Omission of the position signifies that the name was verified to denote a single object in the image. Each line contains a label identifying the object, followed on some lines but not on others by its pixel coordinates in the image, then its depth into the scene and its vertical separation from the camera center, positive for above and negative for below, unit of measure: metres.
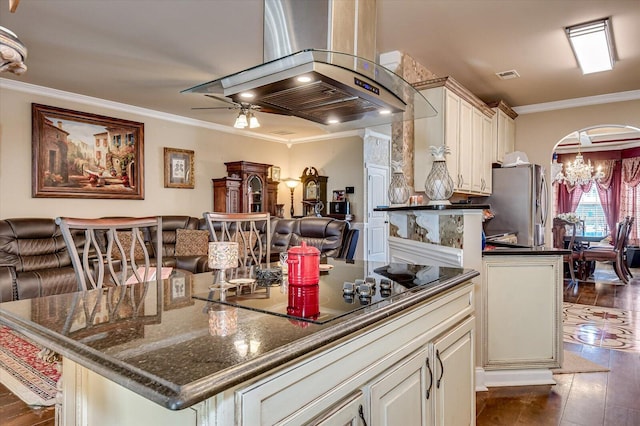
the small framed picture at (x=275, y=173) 7.88 +0.69
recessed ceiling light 3.21 +1.46
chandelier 8.33 +0.78
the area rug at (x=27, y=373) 2.44 -1.14
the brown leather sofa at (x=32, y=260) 3.73 -0.57
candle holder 1.55 -0.19
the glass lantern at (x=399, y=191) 3.31 +0.15
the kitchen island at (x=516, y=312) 2.61 -0.68
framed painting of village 4.88 +0.69
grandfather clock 7.69 +0.31
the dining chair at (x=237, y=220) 2.41 -0.08
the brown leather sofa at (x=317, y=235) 4.99 -0.36
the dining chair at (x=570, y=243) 6.38 -0.56
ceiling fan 4.77 +1.07
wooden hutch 6.70 +0.33
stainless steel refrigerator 4.81 +0.08
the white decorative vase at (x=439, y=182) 2.81 +0.19
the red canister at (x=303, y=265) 1.33 -0.19
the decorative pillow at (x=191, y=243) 5.54 -0.49
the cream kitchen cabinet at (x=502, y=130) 5.02 +1.05
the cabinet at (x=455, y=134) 3.71 +0.75
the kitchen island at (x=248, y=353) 0.70 -0.29
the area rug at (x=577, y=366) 2.85 -1.16
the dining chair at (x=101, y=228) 1.59 -0.12
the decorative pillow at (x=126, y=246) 4.98 -0.49
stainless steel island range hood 1.55 +0.54
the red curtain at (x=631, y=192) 8.67 +0.38
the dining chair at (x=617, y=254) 6.34 -0.71
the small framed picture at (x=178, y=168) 6.20 +0.63
